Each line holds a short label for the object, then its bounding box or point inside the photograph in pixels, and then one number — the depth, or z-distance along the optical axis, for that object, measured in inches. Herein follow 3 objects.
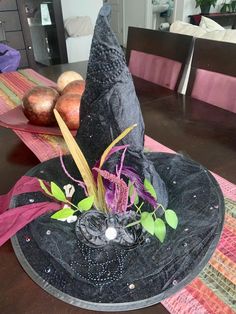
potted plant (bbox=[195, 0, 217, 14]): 157.8
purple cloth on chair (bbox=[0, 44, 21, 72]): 80.4
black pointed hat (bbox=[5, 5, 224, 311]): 16.2
